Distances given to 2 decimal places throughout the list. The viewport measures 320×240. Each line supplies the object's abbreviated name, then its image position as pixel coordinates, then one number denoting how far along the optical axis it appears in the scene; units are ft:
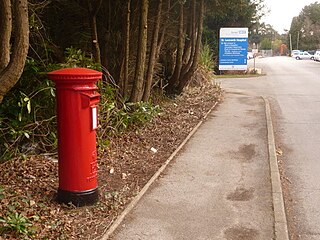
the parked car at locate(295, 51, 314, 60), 247.50
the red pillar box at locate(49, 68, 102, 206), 13.76
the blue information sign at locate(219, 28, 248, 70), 77.71
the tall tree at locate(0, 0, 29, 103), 13.80
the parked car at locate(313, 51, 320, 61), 196.39
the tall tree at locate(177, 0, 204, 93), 40.79
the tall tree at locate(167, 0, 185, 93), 36.81
